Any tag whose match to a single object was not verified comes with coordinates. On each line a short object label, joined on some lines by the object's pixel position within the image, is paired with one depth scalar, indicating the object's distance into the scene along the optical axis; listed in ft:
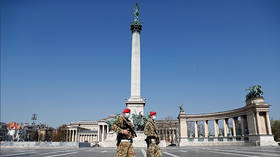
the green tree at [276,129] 203.41
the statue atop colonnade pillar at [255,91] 124.36
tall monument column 112.57
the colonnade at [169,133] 298.97
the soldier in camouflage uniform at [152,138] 23.49
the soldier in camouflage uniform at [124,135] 20.04
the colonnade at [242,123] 118.21
